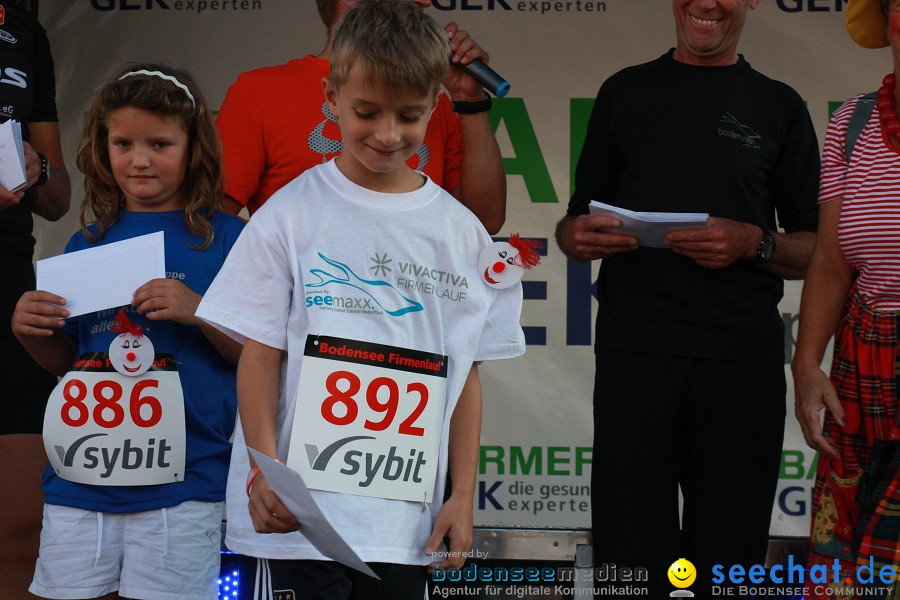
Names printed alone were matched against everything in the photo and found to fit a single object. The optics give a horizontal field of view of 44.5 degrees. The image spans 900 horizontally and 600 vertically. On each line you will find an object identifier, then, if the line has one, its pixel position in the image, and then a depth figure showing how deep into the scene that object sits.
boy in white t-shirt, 2.06
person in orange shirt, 3.01
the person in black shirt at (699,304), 2.95
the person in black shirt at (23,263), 2.97
